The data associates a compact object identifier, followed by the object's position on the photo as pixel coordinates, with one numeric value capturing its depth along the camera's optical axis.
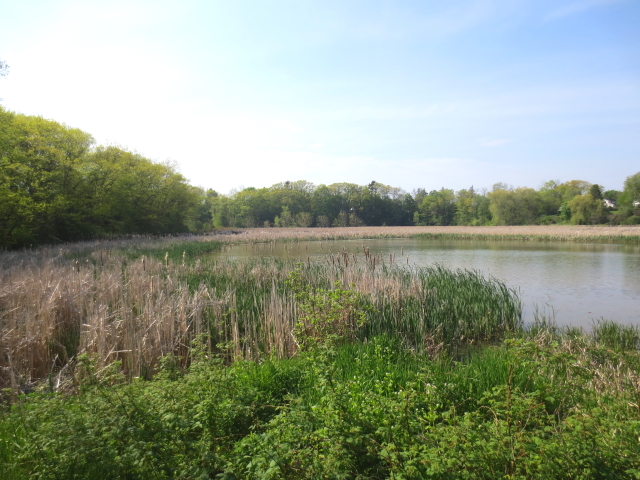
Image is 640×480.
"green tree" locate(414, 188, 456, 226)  75.50
